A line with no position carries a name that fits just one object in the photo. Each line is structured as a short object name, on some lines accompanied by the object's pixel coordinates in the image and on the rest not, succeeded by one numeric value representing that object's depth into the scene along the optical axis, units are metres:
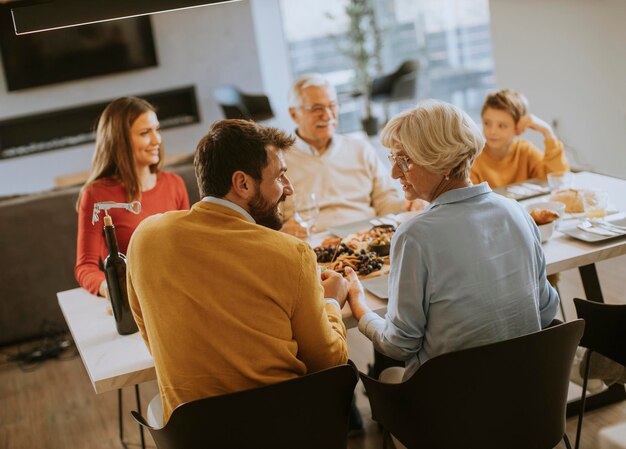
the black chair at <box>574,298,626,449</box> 1.98
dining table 1.96
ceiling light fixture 2.08
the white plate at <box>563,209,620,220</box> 2.67
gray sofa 4.14
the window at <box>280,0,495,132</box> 8.54
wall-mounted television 7.44
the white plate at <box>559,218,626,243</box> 2.39
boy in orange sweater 3.24
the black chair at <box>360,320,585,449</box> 1.65
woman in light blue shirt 1.78
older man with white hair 3.41
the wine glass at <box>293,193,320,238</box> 2.76
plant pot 8.49
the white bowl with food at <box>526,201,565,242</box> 2.42
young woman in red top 2.91
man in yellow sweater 1.67
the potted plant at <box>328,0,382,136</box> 8.39
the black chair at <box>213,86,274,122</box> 7.35
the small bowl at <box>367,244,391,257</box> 2.51
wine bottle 2.12
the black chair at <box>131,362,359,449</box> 1.60
